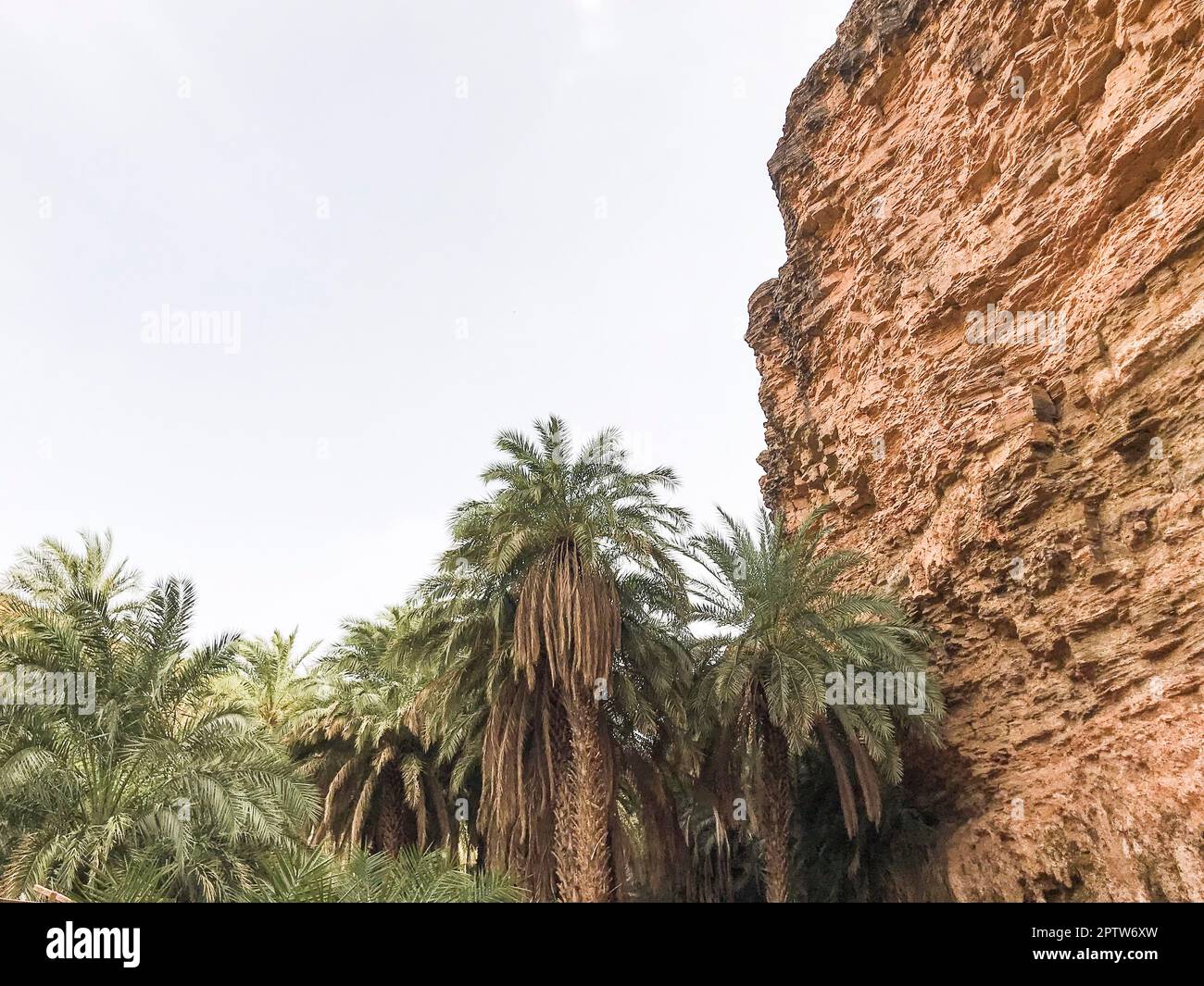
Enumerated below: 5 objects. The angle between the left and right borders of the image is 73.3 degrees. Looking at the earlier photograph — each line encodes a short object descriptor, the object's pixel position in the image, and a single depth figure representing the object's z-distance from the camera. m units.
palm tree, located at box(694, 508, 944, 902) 13.46
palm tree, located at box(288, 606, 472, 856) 18.00
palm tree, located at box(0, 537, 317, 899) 10.29
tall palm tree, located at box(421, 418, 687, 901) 13.62
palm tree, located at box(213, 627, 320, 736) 19.55
